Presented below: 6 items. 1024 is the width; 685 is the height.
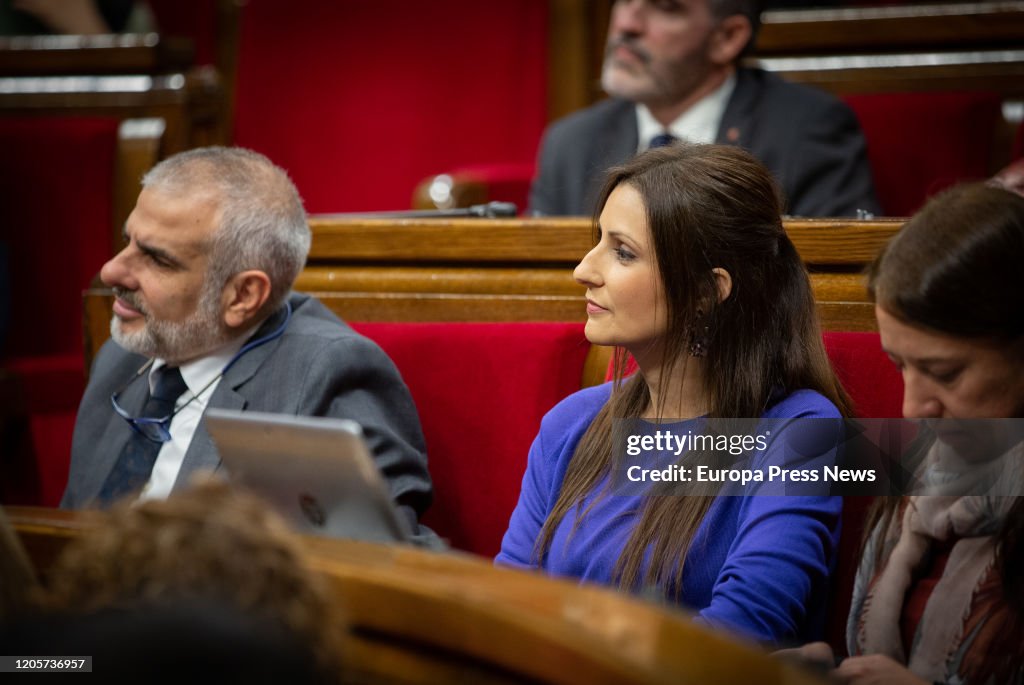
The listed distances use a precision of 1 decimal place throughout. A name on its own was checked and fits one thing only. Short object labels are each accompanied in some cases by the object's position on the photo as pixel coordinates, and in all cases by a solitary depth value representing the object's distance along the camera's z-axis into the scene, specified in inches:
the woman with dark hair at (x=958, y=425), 182.6
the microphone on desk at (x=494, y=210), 209.7
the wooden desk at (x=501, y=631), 142.0
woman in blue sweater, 189.5
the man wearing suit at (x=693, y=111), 220.4
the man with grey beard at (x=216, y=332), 200.3
